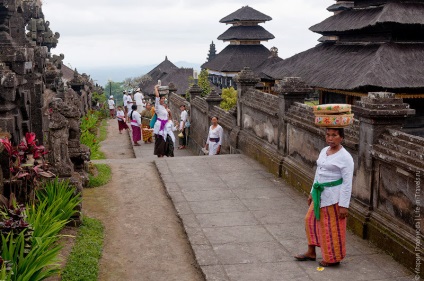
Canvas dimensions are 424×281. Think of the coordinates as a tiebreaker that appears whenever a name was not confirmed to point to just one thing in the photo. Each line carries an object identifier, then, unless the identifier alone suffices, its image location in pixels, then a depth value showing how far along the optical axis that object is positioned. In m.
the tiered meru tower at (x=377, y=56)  16.00
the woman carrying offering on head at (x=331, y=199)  5.61
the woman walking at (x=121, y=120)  22.66
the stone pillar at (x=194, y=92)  20.50
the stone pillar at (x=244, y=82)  13.28
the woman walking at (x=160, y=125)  13.06
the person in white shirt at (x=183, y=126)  19.70
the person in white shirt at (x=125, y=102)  27.81
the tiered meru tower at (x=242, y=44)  40.72
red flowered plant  6.43
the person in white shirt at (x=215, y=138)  13.84
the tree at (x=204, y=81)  33.16
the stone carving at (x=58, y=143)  7.29
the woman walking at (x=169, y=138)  13.52
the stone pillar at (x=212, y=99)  17.06
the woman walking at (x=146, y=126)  19.98
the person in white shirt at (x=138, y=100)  25.45
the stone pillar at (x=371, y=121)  6.45
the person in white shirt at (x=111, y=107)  32.55
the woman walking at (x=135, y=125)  18.80
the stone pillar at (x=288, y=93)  10.03
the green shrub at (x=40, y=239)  4.71
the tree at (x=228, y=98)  29.31
